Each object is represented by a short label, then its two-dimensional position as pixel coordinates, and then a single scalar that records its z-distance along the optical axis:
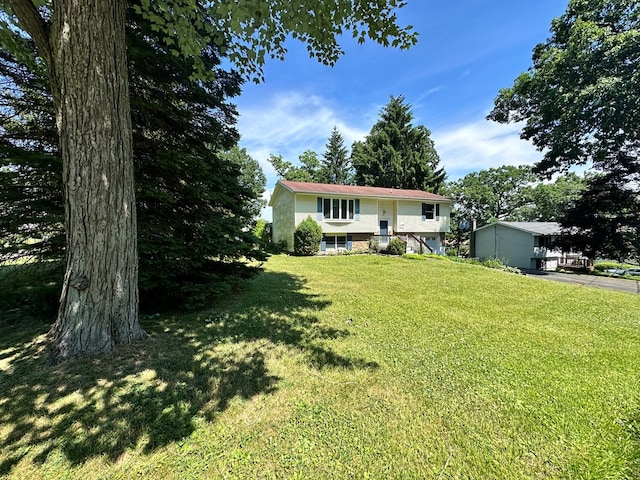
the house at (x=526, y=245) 21.25
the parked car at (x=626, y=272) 17.89
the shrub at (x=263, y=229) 23.64
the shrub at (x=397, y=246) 17.91
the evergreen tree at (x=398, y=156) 31.62
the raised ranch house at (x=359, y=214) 18.11
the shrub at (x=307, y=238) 16.83
